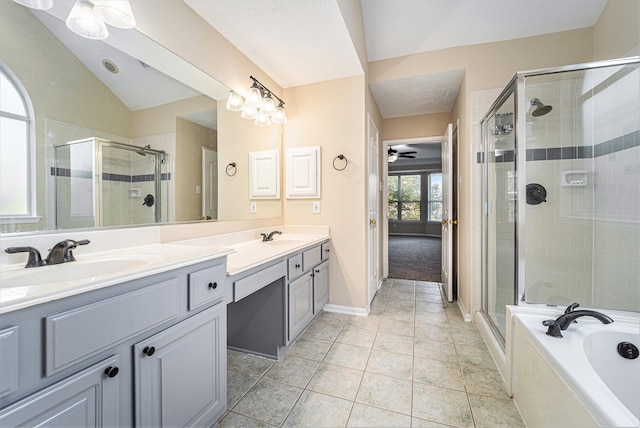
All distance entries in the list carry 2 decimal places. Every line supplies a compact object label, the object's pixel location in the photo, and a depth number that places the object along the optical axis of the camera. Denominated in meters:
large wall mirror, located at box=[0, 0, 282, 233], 1.02
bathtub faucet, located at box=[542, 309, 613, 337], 1.24
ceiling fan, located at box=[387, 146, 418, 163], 5.11
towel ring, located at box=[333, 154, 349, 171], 2.60
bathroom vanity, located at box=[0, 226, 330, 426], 0.66
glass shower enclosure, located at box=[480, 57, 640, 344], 1.79
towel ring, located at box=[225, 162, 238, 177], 2.12
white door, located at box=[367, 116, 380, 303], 2.86
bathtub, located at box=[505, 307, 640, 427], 0.87
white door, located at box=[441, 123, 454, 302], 2.91
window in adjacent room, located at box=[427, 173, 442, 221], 8.43
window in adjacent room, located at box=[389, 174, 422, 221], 8.82
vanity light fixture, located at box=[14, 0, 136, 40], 1.11
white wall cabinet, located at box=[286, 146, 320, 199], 2.70
